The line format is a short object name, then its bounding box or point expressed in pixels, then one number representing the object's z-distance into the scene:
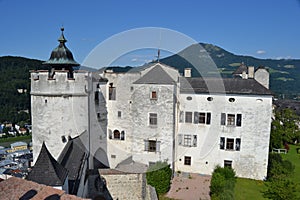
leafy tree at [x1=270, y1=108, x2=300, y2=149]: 31.60
